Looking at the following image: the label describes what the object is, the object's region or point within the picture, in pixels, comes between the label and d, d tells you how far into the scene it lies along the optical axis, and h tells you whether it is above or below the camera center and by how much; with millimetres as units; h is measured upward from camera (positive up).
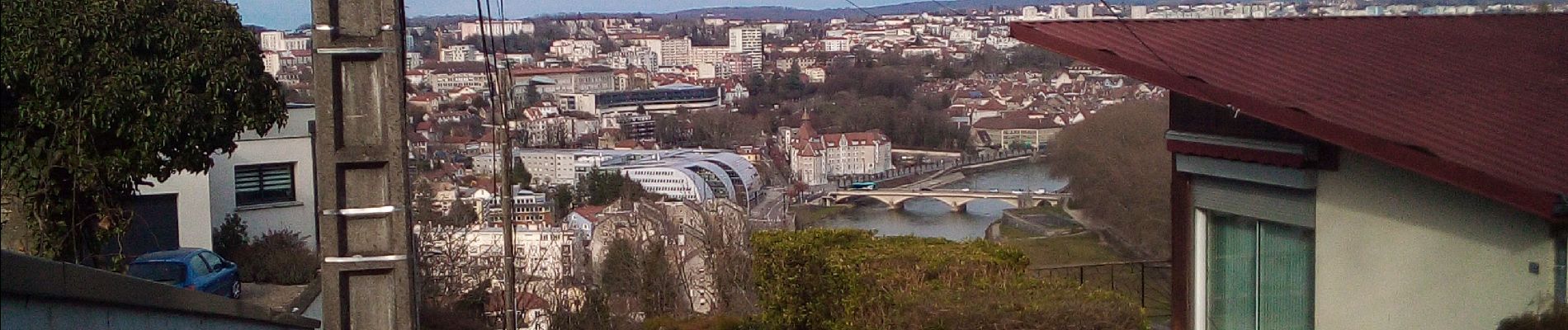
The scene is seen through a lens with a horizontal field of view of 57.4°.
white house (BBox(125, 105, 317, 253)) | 22828 -1756
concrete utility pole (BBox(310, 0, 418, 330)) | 5516 -375
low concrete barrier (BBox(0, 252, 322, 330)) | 3398 -636
